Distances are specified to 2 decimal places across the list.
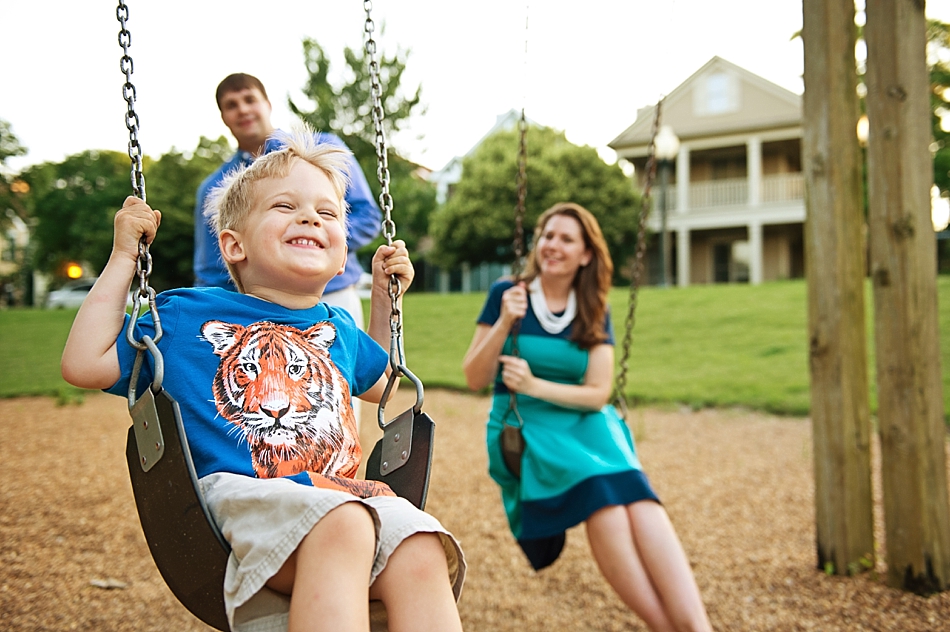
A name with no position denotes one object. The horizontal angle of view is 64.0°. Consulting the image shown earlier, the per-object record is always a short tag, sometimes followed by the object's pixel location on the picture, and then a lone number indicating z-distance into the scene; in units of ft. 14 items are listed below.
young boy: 4.37
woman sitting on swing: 8.21
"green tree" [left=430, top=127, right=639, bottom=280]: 67.10
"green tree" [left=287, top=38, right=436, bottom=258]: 54.34
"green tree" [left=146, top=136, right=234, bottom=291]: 75.82
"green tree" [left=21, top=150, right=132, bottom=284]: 83.87
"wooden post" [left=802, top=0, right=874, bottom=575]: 9.76
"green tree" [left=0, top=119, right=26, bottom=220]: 46.15
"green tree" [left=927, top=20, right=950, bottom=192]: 42.30
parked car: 75.36
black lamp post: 47.24
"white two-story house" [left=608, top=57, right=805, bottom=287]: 68.95
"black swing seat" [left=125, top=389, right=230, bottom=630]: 4.47
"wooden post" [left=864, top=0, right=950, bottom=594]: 9.23
